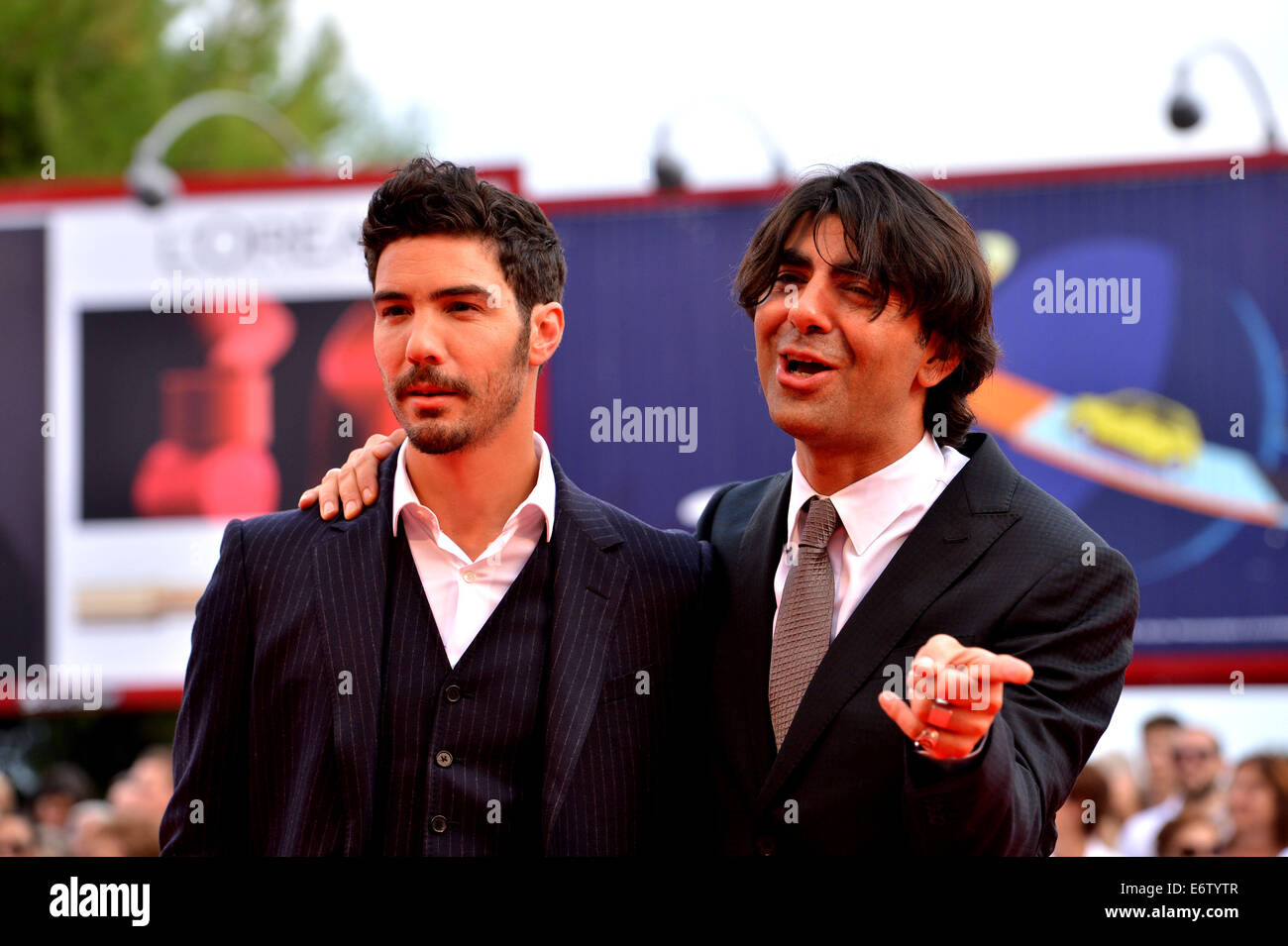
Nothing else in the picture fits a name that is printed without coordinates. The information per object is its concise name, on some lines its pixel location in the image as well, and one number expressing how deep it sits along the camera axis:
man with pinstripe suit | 2.85
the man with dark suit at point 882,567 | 2.79
